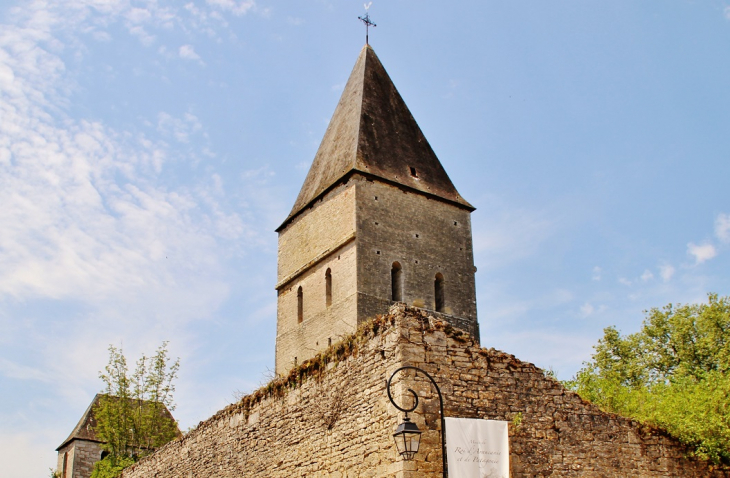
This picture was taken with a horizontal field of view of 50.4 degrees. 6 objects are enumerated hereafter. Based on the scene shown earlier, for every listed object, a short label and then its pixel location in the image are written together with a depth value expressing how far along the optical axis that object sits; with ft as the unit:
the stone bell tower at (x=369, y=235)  85.15
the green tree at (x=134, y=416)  95.71
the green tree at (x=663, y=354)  44.09
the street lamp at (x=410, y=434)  26.89
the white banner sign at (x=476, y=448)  29.14
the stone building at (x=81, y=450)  129.29
